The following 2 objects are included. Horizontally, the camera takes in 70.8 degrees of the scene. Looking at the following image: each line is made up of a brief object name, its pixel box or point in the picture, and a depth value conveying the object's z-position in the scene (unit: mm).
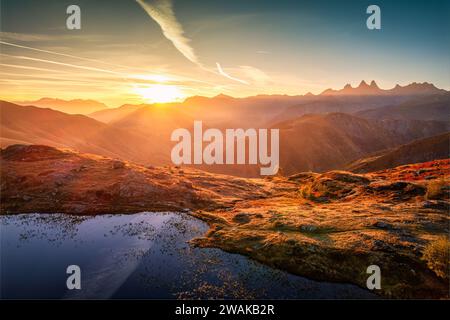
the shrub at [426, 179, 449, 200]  47984
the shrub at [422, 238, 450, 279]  29828
